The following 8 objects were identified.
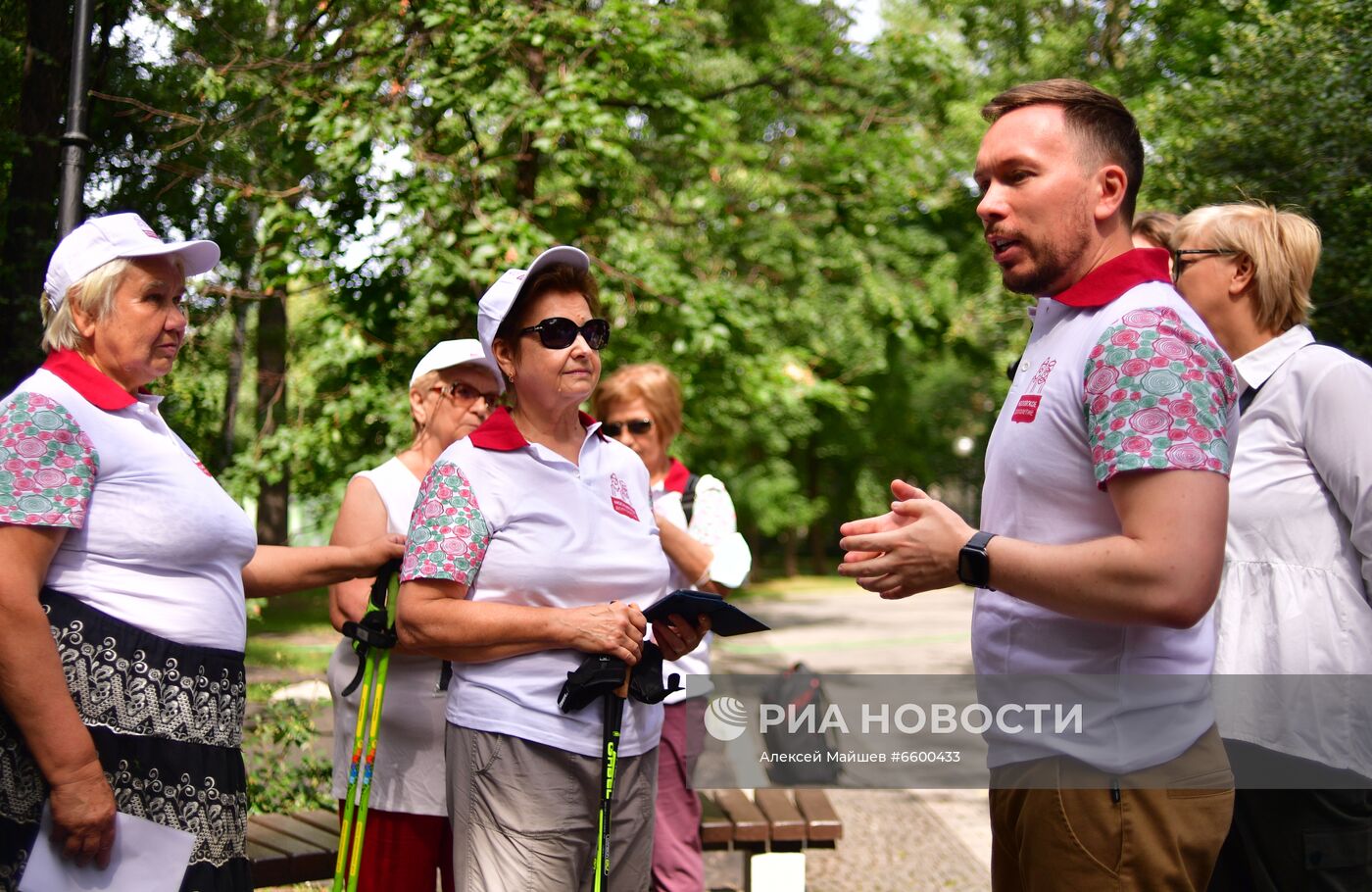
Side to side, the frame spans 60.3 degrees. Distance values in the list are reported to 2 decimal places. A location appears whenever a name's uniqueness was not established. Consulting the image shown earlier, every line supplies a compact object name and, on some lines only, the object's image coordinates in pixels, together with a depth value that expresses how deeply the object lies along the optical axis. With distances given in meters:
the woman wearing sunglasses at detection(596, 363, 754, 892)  3.98
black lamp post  4.23
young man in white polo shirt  1.86
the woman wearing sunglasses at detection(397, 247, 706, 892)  2.51
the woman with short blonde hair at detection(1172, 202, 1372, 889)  2.69
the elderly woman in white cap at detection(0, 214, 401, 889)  2.30
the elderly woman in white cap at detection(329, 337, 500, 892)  3.30
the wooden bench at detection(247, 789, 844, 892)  4.34
